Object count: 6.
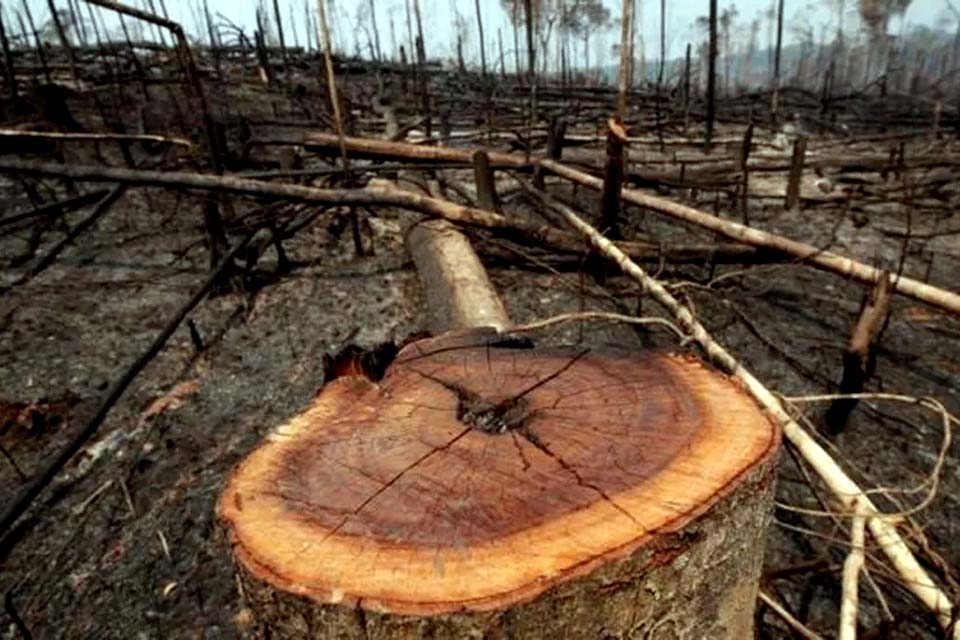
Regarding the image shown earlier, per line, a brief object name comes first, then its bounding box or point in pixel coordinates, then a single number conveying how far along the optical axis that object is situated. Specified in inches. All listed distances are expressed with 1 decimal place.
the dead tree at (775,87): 661.3
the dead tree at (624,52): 156.0
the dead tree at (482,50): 778.2
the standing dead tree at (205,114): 150.1
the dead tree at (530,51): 503.5
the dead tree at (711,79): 416.4
